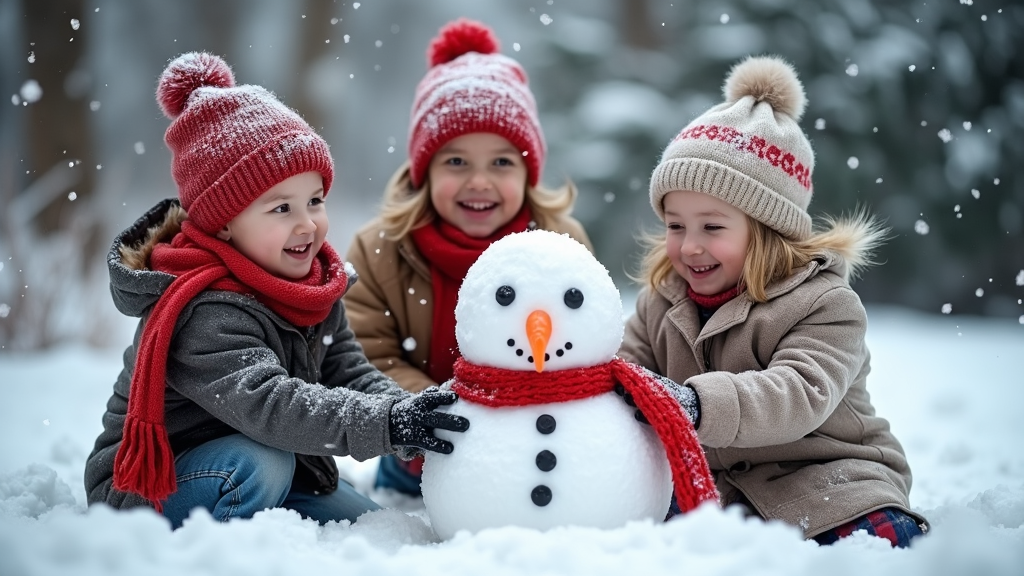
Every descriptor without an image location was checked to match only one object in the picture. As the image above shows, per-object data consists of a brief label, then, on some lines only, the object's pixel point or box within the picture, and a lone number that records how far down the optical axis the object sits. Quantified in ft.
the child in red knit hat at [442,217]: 10.40
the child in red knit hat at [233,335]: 6.93
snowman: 6.09
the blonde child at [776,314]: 7.47
